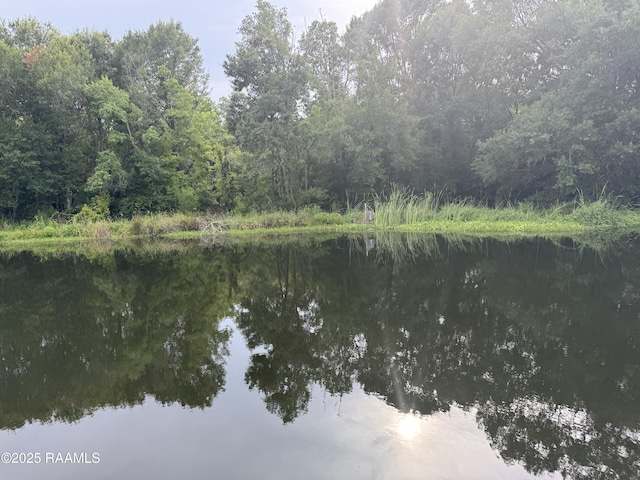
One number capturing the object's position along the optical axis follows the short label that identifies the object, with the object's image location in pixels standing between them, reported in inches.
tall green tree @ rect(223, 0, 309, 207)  800.3
